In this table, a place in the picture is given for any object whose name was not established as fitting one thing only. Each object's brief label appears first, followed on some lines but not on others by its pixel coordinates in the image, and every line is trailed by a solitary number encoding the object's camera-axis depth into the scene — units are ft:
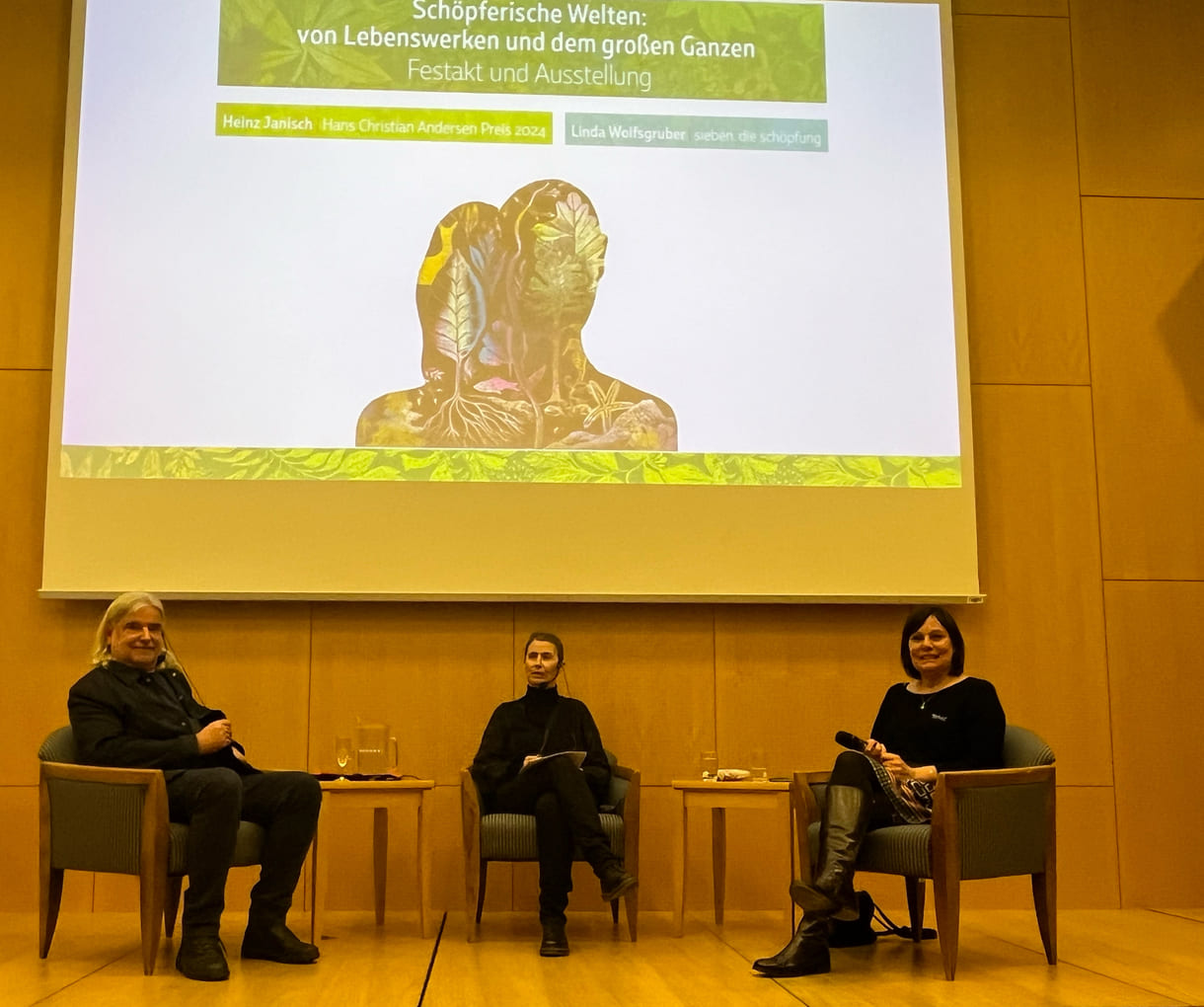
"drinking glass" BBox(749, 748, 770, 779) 13.62
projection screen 15.26
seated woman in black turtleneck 12.44
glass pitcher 13.75
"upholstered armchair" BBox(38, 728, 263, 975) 11.09
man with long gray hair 11.21
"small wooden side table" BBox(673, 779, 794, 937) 13.15
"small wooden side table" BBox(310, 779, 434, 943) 12.83
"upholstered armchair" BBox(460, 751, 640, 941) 13.10
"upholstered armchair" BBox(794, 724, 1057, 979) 11.16
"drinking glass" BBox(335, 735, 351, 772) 13.69
